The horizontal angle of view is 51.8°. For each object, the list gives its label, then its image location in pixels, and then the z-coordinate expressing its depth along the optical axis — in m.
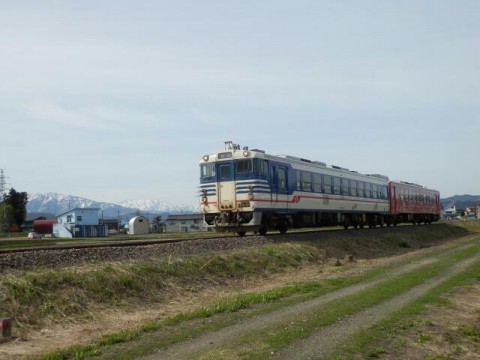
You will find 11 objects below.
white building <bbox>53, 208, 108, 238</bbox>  91.12
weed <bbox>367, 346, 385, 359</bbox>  8.37
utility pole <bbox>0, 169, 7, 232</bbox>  91.81
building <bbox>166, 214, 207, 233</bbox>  114.06
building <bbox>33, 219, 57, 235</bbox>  92.28
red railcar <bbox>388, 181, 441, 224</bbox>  45.41
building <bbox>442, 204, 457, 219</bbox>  177.88
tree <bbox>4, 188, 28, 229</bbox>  113.17
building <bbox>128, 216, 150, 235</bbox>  88.75
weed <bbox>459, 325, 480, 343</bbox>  10.38
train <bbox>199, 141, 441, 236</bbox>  24.03
